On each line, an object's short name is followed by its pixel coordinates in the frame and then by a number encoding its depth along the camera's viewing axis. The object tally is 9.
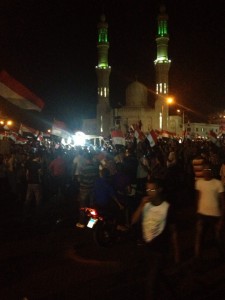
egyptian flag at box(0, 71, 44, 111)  7.07
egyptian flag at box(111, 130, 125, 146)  11.80
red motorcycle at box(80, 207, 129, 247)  4.87
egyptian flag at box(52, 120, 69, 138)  11.81
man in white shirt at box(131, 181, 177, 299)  3.05
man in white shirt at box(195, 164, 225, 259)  4.13
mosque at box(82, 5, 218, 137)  39.48
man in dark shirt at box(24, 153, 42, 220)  6.39
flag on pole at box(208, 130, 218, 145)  12.98
